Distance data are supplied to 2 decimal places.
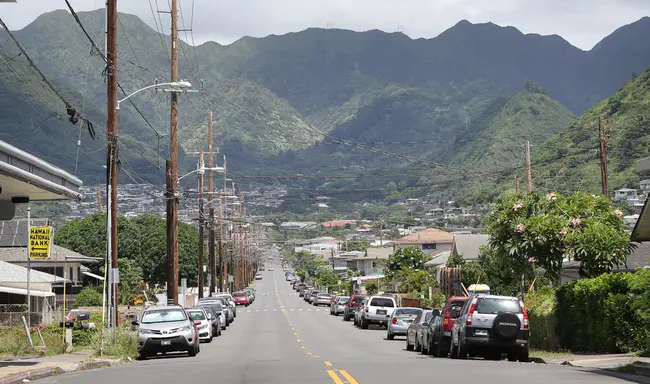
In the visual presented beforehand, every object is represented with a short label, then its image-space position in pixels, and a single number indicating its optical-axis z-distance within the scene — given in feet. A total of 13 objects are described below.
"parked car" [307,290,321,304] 360.48
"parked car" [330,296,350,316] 246.27
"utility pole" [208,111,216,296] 235.42
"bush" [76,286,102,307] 216.95
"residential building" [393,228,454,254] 416.87
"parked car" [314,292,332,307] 340.96
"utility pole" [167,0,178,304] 147.95
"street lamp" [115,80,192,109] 133.59
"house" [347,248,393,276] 467.52
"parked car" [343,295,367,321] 210.59
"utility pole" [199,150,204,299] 203.82
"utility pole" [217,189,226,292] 298.49
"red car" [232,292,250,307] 341.00
